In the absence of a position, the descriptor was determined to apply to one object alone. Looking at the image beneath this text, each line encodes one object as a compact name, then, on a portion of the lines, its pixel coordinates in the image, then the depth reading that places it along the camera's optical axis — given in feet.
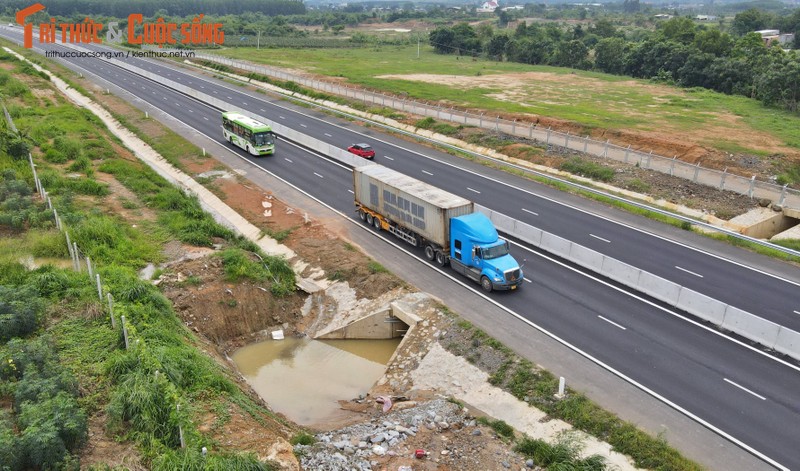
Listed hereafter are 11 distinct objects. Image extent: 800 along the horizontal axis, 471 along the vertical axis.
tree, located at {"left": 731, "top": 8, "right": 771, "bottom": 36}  533.96
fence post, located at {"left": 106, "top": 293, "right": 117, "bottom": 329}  69.97
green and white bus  174.81
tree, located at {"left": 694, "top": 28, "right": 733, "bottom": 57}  314.55
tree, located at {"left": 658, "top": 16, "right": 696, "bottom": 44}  355.36
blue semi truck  96.27
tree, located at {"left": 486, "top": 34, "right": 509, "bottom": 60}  457.76
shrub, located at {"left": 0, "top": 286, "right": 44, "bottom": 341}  65.00
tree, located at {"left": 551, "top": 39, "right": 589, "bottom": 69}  403.75
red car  172.96
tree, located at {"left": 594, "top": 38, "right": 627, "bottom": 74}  376.27
